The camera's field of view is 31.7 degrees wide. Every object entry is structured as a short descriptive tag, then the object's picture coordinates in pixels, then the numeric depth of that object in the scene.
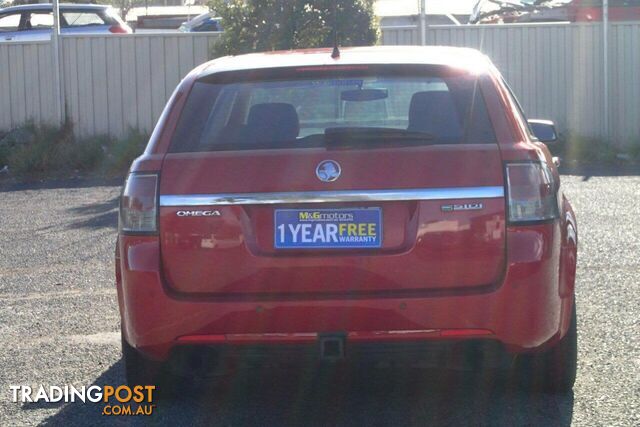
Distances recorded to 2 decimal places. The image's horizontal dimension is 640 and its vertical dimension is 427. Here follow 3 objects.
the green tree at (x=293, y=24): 14.71
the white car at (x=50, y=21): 21.28
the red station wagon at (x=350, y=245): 4.35
